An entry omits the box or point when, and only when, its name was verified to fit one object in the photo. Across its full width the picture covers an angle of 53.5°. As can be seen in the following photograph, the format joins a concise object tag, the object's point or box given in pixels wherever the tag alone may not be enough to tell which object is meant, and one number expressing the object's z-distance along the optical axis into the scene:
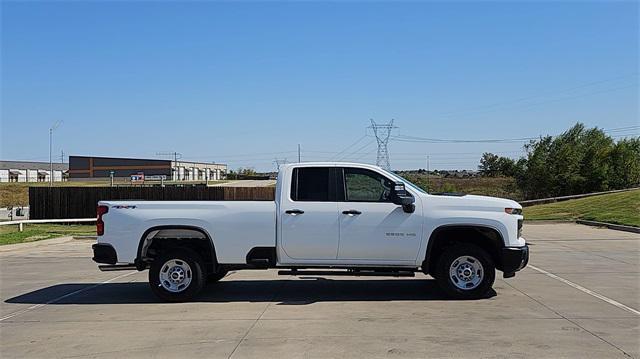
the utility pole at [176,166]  89.62
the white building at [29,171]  96.52
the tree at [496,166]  66.35
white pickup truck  9.42
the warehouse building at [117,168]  86.19
